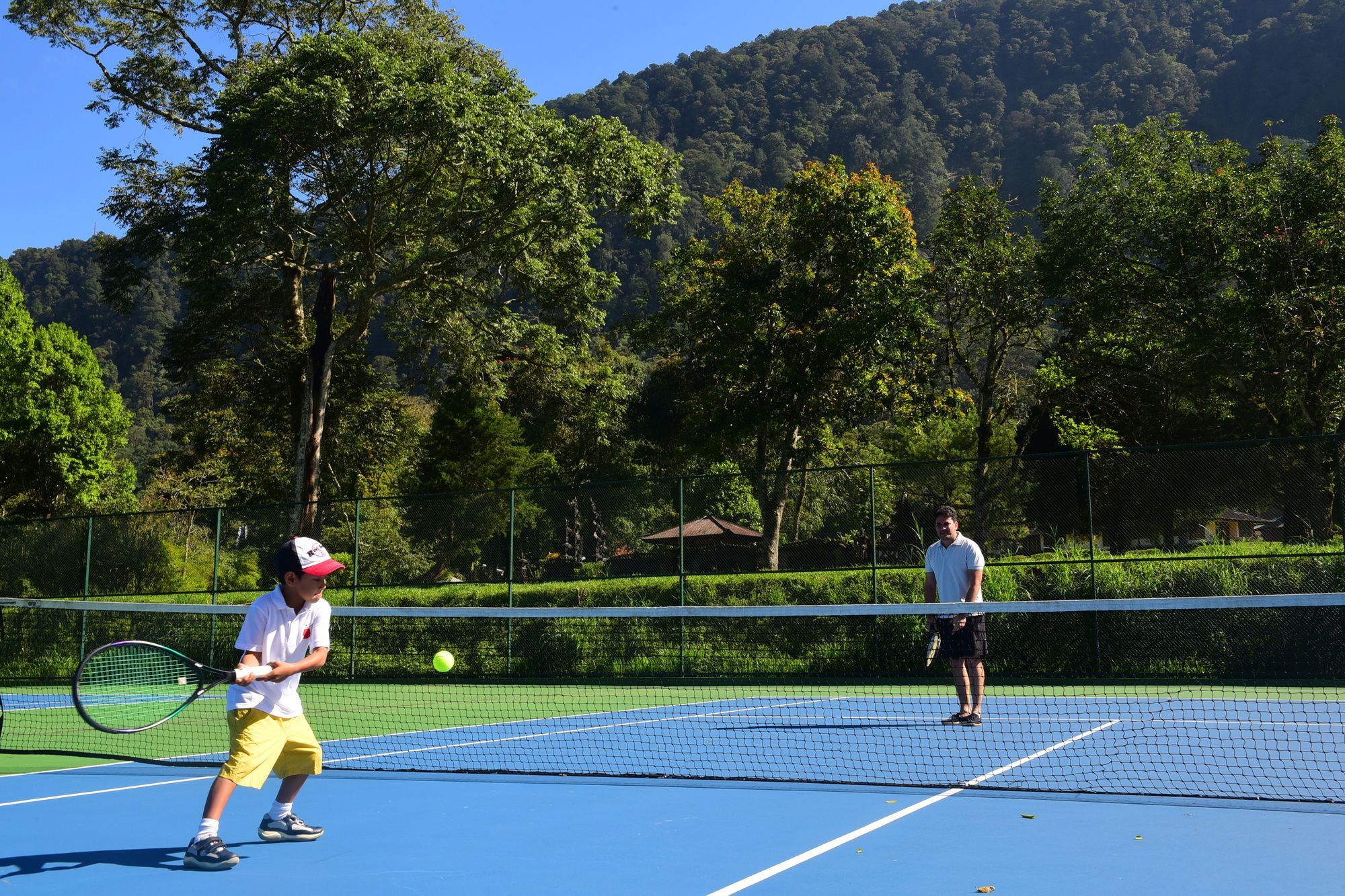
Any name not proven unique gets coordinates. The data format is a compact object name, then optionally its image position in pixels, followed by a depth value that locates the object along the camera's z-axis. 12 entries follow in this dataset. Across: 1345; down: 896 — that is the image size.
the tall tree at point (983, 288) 28.58
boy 4.95
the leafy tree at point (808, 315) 26.84
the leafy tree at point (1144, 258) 23.50
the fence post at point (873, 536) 15.95
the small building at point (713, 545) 16.81
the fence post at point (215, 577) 18.36
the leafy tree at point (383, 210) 21.25
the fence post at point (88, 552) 18.64
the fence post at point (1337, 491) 13.29
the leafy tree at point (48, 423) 38.06
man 8.98
